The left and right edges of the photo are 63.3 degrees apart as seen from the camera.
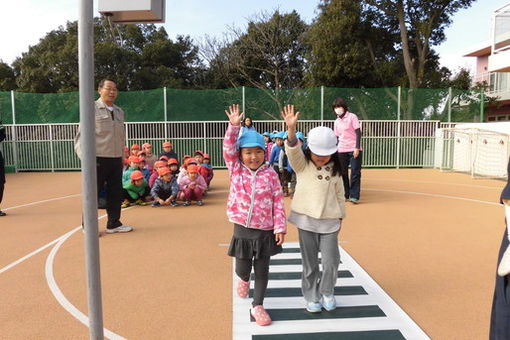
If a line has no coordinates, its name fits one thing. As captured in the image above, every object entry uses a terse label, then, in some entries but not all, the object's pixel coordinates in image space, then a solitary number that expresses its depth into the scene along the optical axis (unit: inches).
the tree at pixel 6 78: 1121.3
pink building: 590.9
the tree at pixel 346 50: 775.7
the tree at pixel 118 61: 1014.4
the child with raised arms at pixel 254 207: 124.0
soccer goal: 490.6
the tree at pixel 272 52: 912.9
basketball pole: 80.1
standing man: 221.6
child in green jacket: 323.9
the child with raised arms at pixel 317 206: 125.1
